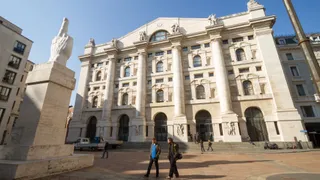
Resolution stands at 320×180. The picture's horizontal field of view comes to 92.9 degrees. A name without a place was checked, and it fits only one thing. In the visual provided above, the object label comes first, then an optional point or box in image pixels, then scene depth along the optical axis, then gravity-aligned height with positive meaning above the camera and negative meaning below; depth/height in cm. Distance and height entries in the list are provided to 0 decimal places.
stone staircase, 1764 -96
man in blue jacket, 599 -54
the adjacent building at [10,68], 2522 +1221
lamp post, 281 +178
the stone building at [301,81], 2577 +960
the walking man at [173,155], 575 -61
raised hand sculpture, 735 +448
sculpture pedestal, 491 +29
